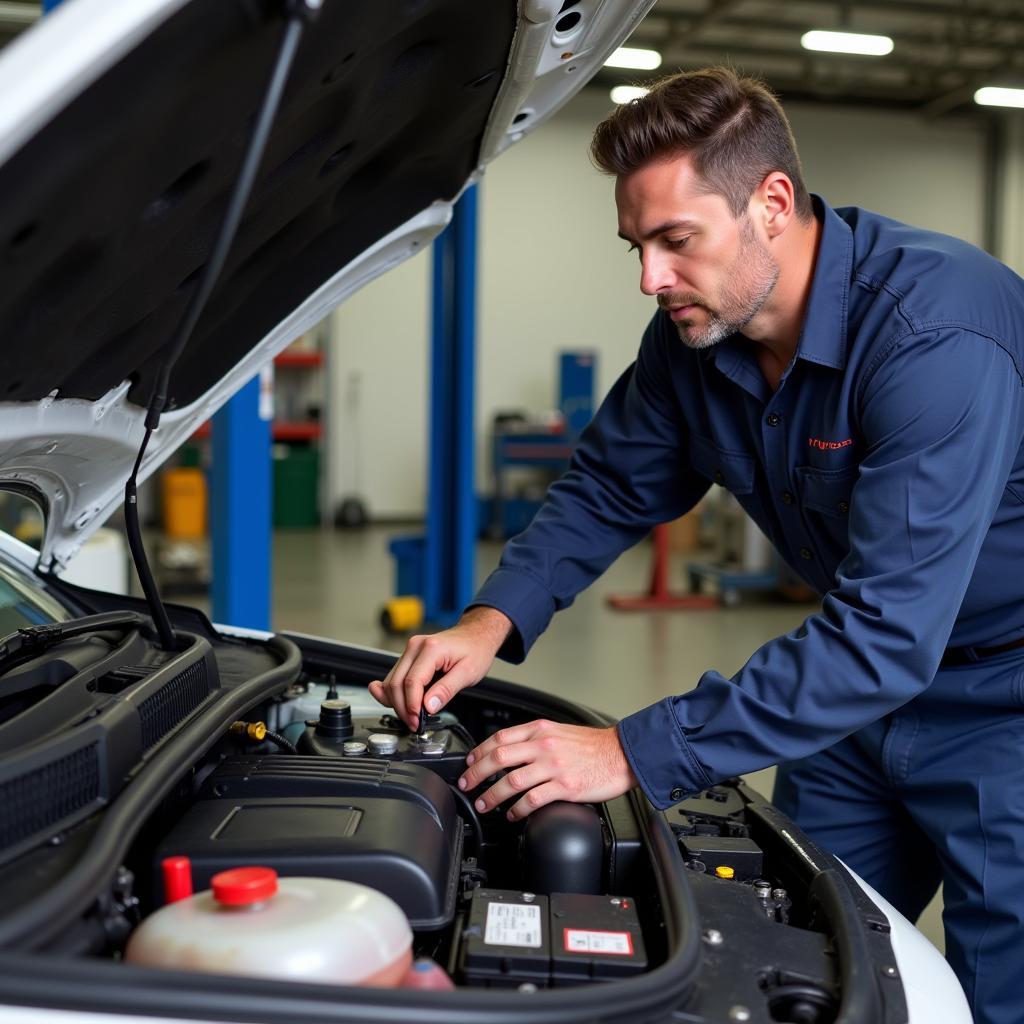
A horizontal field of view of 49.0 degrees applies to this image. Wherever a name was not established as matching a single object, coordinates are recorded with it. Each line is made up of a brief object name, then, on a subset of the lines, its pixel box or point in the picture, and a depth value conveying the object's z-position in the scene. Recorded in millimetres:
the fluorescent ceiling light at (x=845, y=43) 8023
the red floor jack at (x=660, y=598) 6133
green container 9195
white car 765
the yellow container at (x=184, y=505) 8570
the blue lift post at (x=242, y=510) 3449
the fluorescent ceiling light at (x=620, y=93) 8891
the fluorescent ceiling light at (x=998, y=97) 9125
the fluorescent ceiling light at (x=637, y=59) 8484
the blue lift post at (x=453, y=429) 5039
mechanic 1212
